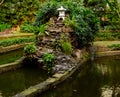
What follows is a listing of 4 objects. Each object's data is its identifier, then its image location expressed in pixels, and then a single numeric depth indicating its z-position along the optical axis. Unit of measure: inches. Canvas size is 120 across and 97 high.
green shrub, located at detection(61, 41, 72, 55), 328.4
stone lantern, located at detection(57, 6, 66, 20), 354.4
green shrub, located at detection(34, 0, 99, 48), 360.3
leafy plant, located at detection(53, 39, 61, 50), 328.6
